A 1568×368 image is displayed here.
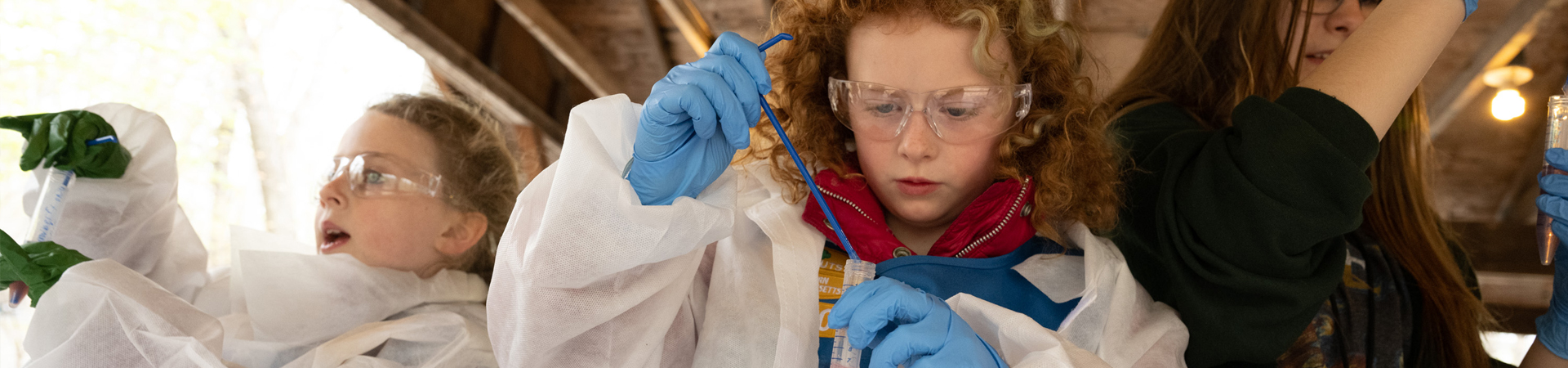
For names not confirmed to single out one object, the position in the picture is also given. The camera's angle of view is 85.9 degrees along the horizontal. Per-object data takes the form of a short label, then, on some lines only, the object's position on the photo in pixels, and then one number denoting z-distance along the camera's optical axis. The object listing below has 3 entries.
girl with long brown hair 1.31
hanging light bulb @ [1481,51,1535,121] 3.87
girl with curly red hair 1.10
